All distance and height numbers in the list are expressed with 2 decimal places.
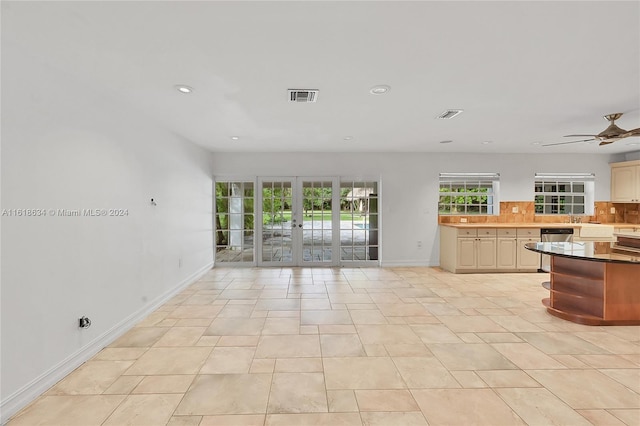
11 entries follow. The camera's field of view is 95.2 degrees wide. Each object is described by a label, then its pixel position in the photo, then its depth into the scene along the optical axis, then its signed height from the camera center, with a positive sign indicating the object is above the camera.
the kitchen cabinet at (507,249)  5.51 -0.69
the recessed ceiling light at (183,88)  2.67 +1.16
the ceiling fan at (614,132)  3.20 +0.89
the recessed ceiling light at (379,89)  2.68 +1.17
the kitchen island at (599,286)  3.08 -0.82
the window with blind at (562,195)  6.29 +0.37
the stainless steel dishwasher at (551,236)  5.49 -0.45
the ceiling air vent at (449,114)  3.38 +1.19
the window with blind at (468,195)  6.23 +0.37
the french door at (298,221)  6.08 -0.16
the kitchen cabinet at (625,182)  5.73 +0.61
